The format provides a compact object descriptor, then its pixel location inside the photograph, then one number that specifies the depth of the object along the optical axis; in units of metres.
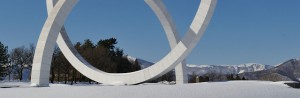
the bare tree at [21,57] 55.16
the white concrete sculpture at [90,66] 17.95
